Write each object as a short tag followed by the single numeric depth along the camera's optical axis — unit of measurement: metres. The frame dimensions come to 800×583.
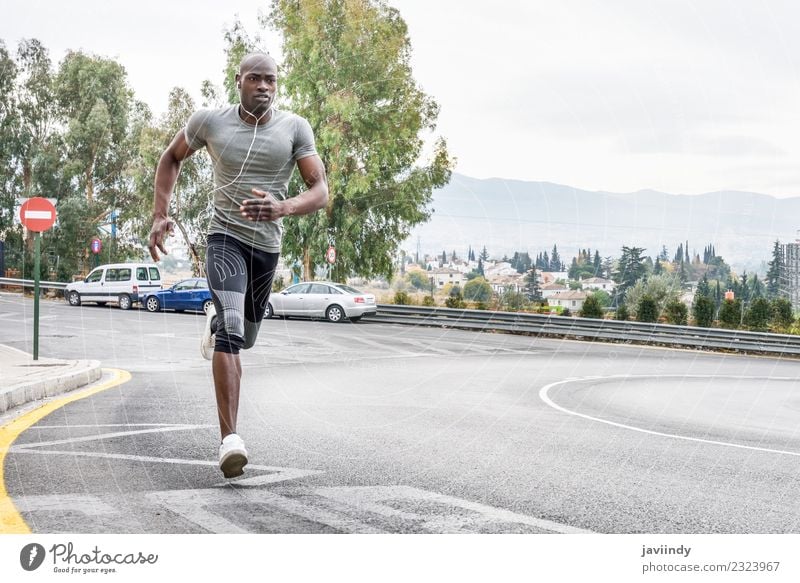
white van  16.77
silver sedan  17.61
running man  2.54
